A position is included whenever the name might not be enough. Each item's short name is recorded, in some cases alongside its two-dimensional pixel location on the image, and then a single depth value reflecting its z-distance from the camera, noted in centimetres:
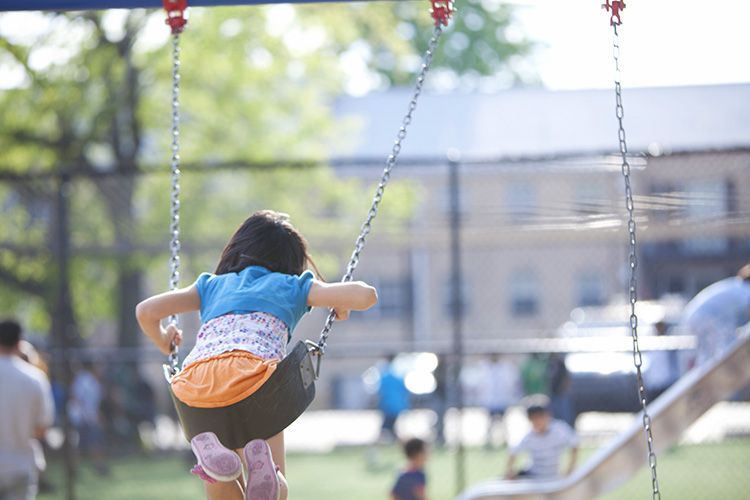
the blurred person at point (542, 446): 1840
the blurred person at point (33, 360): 1513
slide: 1599
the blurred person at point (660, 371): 2296
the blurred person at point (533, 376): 3149
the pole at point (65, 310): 1869
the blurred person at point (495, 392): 2964
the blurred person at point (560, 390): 2265
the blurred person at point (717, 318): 1799
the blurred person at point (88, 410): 2948
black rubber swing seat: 838
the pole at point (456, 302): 1846
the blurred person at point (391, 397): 3032
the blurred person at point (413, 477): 1660
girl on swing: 832
